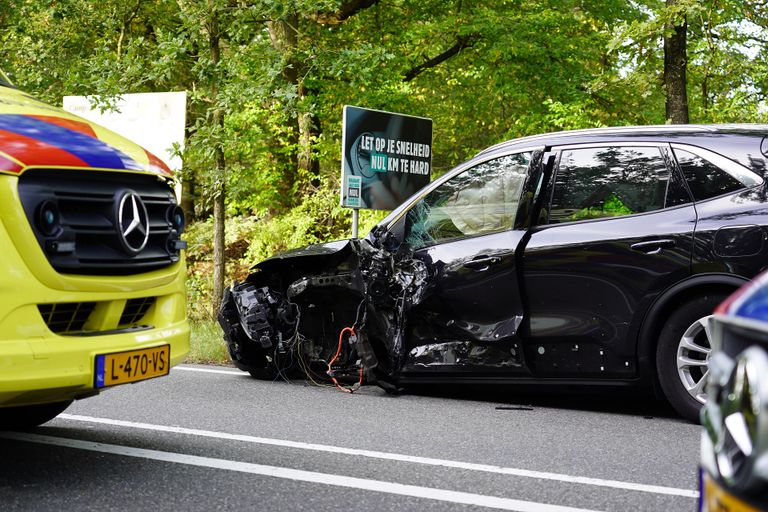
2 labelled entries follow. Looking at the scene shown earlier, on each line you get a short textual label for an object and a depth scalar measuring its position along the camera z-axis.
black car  6.20
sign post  11.12
